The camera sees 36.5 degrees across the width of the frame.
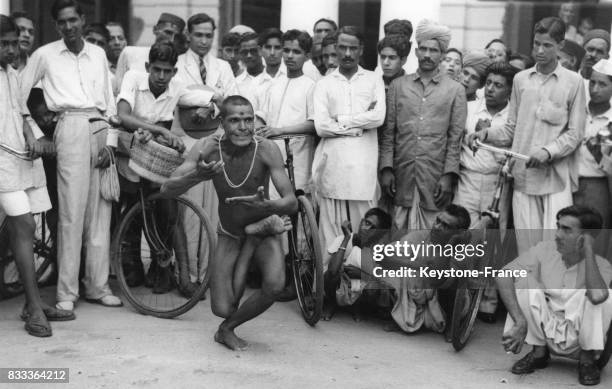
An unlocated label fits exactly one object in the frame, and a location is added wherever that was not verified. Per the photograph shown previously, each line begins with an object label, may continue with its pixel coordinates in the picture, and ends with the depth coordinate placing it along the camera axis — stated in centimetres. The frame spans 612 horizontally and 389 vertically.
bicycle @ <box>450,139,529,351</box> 602
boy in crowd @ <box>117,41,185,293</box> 681
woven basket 644
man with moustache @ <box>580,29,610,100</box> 788
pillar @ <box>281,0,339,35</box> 1029
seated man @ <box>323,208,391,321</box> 653
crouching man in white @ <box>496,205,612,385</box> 547
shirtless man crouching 577
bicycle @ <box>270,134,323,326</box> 636
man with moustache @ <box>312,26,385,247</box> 682
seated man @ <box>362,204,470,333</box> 632
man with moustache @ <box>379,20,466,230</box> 680
